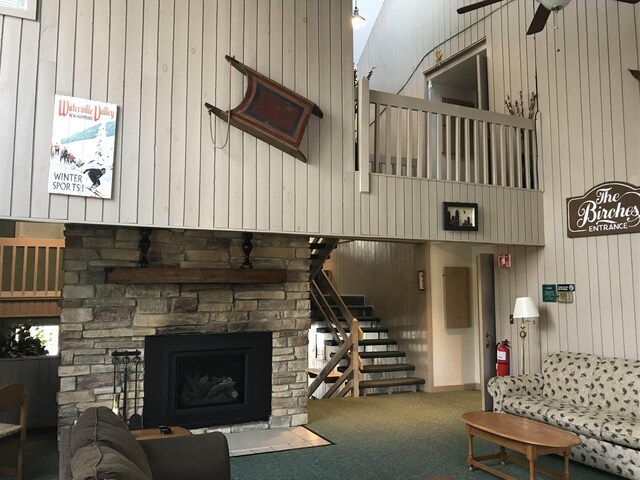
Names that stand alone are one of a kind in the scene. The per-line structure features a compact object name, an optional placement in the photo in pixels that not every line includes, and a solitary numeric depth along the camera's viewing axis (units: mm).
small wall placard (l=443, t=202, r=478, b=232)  5410
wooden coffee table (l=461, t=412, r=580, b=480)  3756
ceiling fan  3855
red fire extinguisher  6152
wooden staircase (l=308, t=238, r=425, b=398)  7539
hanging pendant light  7896
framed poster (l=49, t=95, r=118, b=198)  3947
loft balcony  5078
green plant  5539
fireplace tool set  4992
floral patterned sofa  4082
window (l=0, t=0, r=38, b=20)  3893
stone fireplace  4934
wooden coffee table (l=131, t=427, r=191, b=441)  3913
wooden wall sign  5047
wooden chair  3895
